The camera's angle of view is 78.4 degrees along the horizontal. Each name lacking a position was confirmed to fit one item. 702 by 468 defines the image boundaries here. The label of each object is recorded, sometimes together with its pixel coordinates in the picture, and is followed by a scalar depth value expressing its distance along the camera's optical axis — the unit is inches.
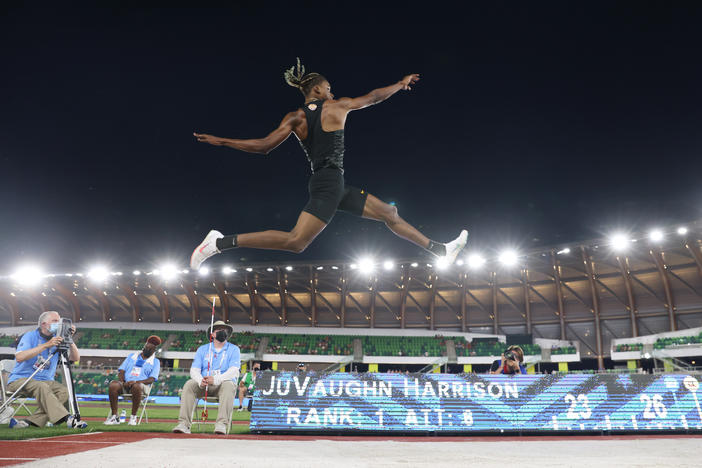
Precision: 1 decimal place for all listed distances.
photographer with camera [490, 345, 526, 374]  315.1
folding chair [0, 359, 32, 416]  241.9
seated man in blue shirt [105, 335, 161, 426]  311.6
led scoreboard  273.9
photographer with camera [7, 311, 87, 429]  228.2
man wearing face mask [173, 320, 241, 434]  235.8
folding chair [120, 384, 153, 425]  326.6
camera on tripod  240.8
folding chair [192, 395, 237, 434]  257.0
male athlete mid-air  154.9
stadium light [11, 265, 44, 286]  1396.4
